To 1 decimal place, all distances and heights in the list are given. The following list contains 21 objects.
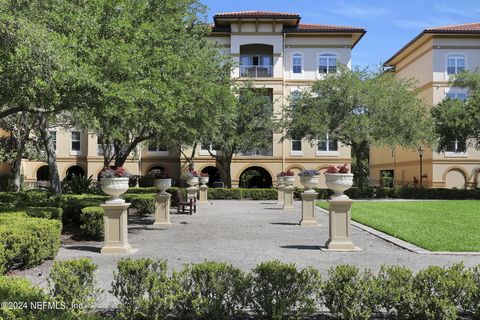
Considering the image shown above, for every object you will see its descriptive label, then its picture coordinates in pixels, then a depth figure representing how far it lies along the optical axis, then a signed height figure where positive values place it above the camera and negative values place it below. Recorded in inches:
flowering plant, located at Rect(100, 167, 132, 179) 421.1 -12.1
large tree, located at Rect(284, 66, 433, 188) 1207.6 +115.4
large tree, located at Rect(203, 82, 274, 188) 1330.0 +86.0
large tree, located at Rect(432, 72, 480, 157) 1234.6 +111.5
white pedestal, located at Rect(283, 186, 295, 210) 906.7 -72.6
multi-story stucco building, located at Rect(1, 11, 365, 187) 1567.4 +286.1
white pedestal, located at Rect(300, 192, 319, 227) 629.0 -68.0
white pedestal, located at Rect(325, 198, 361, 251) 422.9 -60.5
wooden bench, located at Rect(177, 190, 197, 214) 786.8 -69.6
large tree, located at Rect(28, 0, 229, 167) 396.8 +91.3
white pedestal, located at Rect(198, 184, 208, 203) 1091.9 -76.5
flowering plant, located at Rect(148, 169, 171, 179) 658.8 -20.5
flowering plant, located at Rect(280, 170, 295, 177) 903.1 -26.7
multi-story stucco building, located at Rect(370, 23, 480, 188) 1524.4 +237.5
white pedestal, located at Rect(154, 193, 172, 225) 629.3 -63.2
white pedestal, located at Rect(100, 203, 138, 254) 411.5 -58.3
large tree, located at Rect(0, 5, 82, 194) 334.0 +68.2
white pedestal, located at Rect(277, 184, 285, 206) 1080.6 -83.4
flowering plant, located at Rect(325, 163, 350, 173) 432.1 -8.6
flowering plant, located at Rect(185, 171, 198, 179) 946.1 -29.7
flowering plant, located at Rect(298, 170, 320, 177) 583.6 -16.1
